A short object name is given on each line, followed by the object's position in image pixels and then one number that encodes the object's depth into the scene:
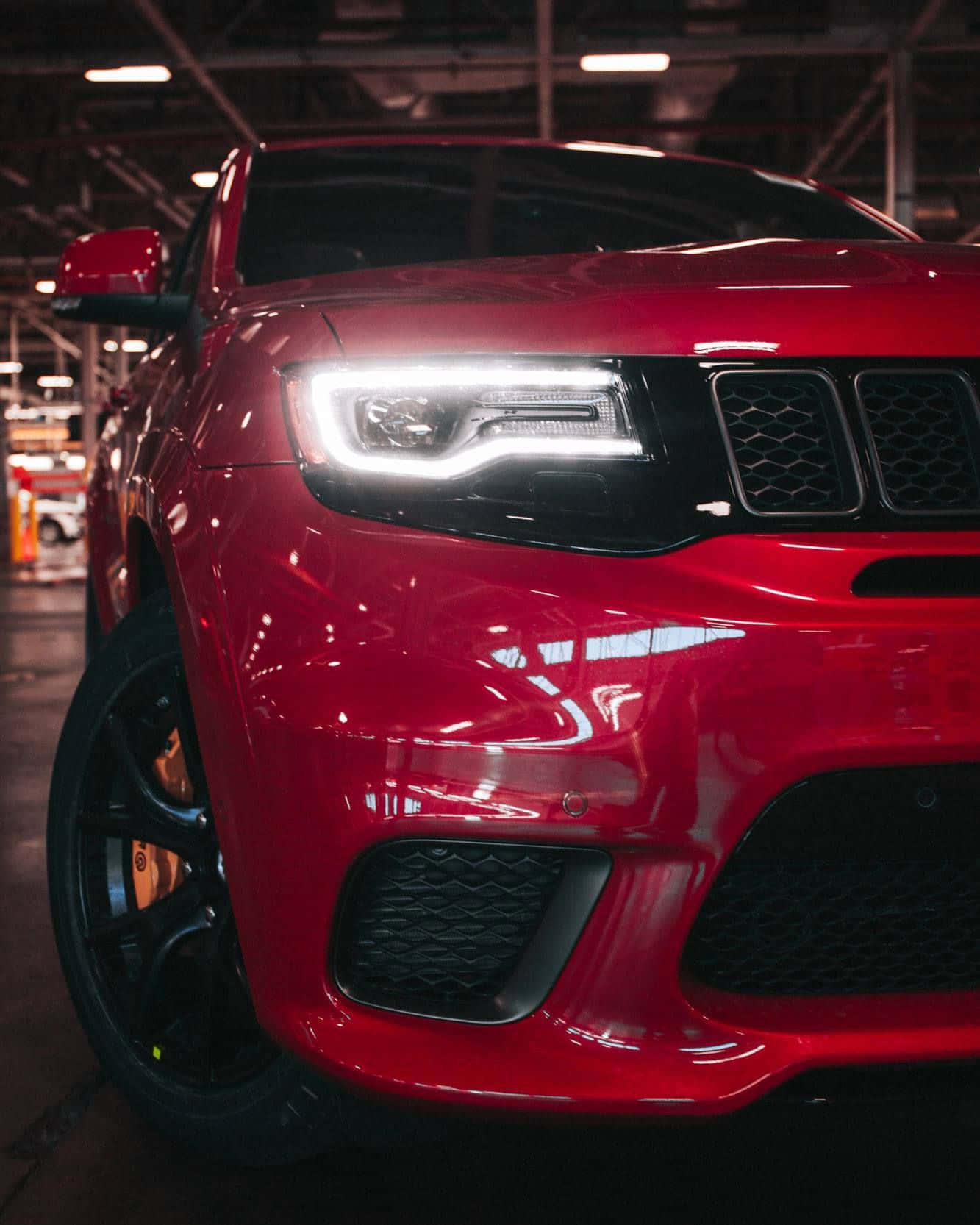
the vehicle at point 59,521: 35.53
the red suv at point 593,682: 1.40
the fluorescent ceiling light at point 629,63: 11.90
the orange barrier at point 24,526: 21.64
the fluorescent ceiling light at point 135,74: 12.72
